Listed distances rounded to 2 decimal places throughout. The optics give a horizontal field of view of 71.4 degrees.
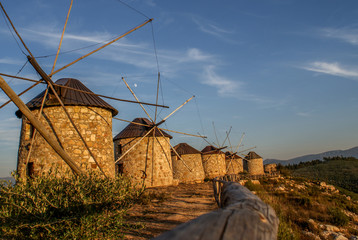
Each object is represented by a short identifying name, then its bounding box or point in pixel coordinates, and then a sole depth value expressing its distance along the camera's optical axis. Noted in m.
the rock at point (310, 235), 7.48
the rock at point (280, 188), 18.29
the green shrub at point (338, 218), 10.49
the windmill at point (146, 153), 18.92
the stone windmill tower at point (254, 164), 46.03
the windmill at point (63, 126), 9.08
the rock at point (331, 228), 9.30
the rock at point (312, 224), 8.69
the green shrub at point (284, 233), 5.51
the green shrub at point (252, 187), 14.89
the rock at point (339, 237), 8.07
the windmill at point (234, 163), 41.36
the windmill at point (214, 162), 34.30
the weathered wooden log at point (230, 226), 1.44
